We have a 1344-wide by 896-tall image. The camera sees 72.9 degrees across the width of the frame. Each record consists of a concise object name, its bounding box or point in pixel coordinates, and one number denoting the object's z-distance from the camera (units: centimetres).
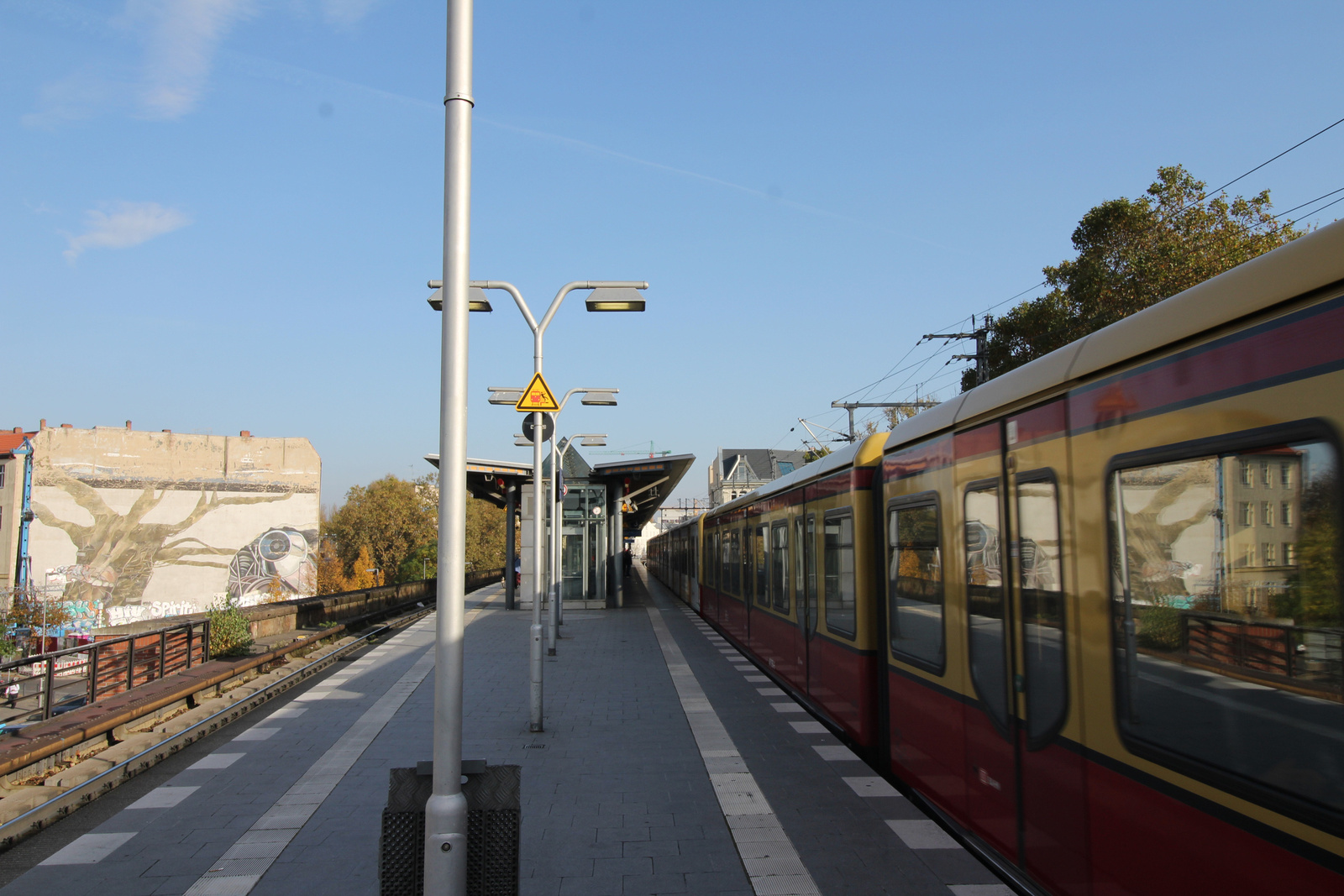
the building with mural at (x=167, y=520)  6009
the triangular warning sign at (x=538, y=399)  979
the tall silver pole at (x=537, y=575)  933
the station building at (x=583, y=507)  2578
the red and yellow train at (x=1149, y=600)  264
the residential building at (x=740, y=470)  10962
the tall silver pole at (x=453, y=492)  371
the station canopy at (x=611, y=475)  2453
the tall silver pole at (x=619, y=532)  2823
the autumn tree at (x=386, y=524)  7781
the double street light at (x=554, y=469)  1630
